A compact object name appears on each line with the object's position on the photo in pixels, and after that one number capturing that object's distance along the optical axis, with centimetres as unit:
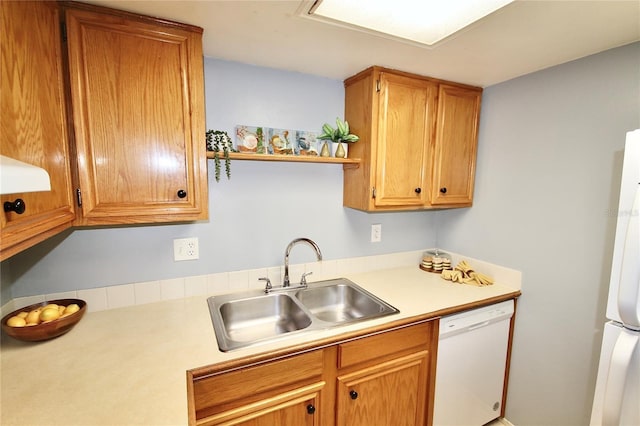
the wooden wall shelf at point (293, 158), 143
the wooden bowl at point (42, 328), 108
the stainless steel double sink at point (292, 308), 153
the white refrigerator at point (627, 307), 100
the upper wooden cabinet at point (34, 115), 73
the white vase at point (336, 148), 175
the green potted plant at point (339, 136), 172
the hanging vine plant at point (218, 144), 141
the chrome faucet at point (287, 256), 165
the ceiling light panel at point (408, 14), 103
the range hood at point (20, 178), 50
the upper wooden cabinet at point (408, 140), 167
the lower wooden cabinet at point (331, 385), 110
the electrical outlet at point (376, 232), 211
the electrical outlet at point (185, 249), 157
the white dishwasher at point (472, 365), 159
